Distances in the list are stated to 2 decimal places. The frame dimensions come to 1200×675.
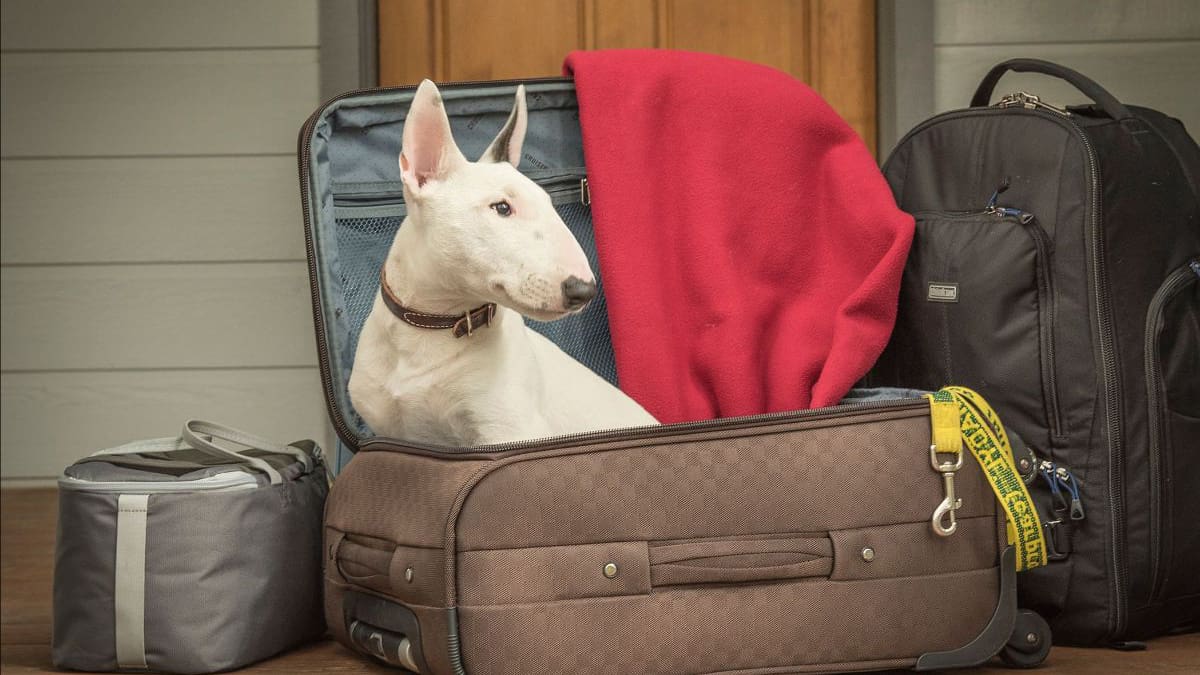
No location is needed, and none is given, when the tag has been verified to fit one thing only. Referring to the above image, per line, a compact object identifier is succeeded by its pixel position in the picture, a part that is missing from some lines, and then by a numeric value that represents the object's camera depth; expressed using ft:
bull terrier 8.09
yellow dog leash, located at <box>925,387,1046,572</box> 8.08
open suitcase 7.86
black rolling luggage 8.45
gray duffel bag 8.28
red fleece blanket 9.06
